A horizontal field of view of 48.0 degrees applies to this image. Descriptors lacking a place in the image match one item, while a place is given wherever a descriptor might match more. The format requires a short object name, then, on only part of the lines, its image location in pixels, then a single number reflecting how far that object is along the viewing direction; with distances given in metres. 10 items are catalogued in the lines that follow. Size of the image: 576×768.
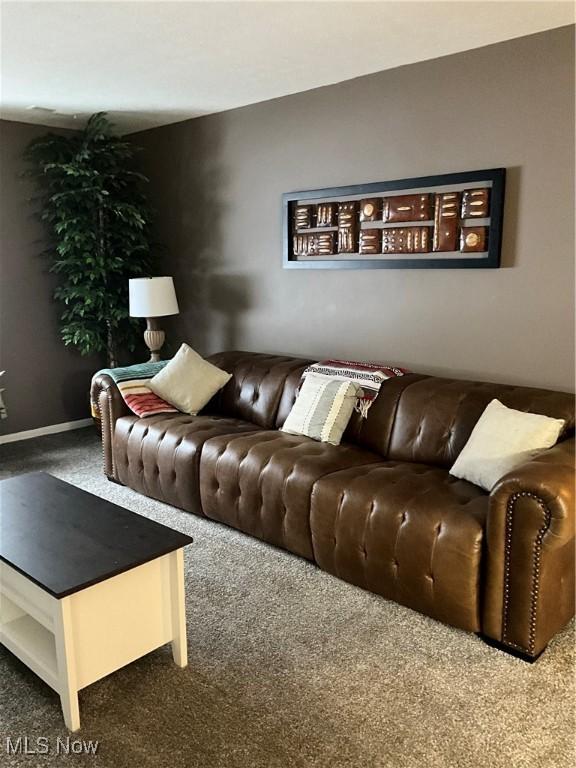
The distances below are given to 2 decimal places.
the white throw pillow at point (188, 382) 3.90
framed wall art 3.22
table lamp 4.43
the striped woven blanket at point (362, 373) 3.37
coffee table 1.94
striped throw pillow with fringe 3.29
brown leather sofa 2.21
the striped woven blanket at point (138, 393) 3.84
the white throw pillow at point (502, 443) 2.52
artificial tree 4.57
